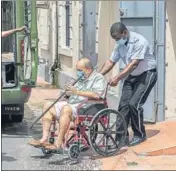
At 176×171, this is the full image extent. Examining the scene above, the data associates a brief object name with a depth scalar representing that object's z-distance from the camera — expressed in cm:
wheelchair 1003
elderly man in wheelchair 991
